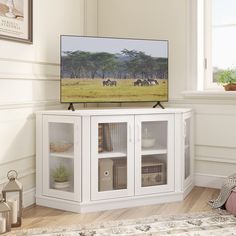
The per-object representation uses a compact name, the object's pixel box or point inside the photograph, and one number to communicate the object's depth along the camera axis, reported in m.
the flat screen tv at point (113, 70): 2.91
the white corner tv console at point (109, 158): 2.69
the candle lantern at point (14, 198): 2.38
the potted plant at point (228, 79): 3.24
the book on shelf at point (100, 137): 2.74
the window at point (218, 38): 3.41
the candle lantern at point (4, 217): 2.25
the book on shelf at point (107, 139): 2.78
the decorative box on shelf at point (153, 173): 2.91
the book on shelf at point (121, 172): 2.83
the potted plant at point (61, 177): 2.78
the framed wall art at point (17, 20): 2.56
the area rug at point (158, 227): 2.27
